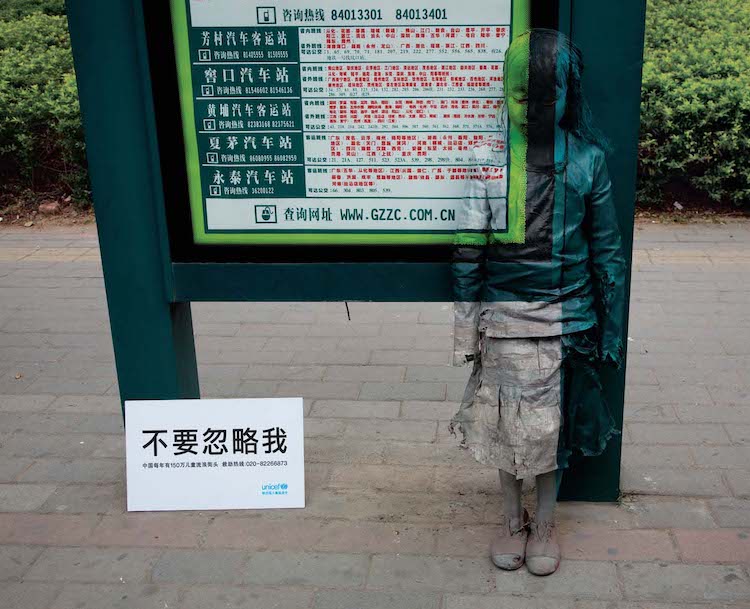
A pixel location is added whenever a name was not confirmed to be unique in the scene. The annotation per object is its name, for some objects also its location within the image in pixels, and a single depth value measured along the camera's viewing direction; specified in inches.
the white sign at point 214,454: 148.7
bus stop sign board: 131.0
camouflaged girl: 123.9
